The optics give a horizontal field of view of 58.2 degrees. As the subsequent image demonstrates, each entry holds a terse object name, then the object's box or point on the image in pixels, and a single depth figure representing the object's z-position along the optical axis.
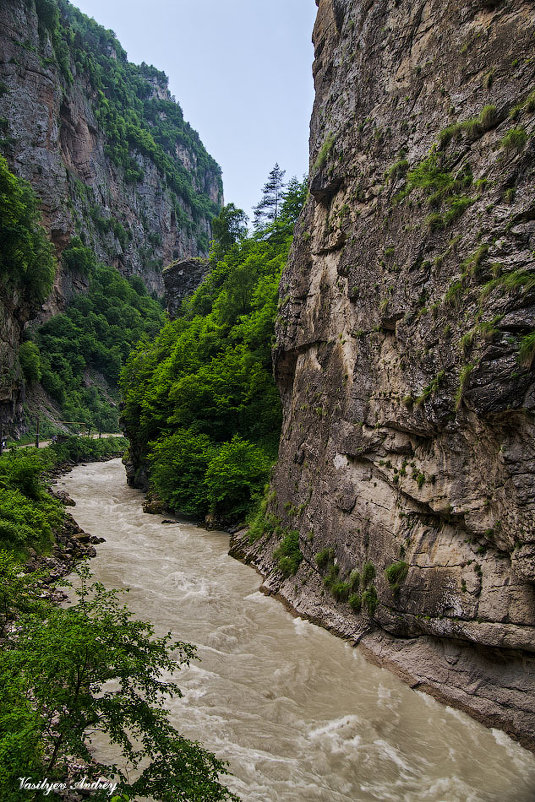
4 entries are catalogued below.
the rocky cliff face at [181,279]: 51.56
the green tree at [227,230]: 41.62
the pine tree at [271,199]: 43.44
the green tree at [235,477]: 20.06
